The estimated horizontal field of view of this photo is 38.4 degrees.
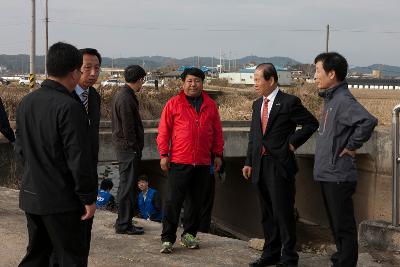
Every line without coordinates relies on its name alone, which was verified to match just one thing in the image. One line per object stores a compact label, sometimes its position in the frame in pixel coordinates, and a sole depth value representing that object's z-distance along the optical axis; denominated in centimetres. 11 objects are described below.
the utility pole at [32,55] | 2450
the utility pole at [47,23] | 3546
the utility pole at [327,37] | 4666
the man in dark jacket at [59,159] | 314
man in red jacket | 506
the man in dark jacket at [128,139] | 559
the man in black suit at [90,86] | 451
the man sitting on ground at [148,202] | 763
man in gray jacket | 406
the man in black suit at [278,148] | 455
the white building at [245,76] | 5933
